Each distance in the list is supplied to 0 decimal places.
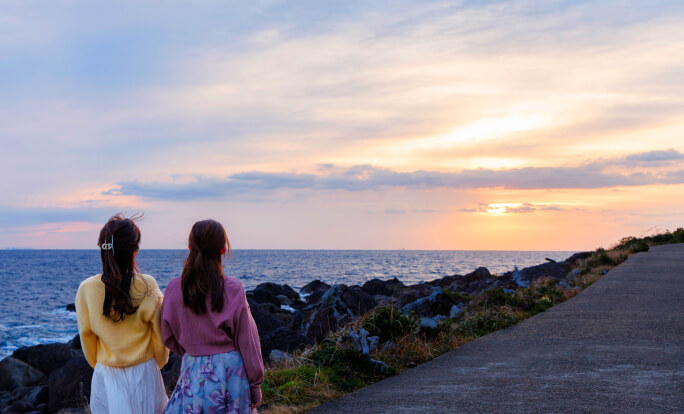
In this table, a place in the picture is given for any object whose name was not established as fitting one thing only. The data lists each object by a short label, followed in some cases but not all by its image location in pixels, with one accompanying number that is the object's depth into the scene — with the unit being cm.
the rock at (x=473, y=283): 2505
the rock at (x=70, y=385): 1279
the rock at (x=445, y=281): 3103
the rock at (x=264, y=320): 1492
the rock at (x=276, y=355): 939
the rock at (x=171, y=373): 1048
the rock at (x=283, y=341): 1180
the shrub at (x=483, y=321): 950
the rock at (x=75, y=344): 1917
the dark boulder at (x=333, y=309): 1323
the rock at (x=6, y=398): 1357
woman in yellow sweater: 338
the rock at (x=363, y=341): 714
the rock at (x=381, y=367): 700
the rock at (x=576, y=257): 3044
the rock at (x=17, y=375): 1559
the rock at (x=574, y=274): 1853
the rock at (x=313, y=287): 3478
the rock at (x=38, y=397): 1357
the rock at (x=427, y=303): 1247
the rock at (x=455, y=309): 1104
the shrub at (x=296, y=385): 595
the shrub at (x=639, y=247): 2892
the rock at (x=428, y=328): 857
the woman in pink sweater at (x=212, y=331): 341
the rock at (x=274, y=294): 2806
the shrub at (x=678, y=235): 3728
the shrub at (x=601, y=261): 2239
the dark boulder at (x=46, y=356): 1700
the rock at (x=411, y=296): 1868
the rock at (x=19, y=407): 1294
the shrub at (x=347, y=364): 666
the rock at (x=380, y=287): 2888
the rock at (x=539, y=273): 2134
